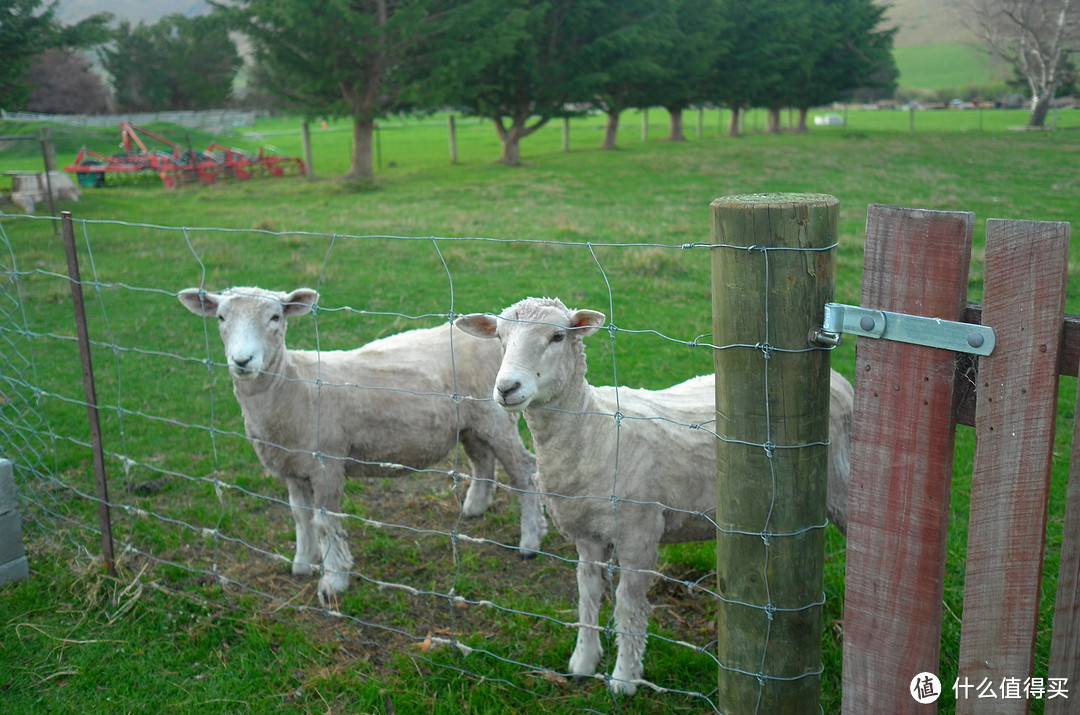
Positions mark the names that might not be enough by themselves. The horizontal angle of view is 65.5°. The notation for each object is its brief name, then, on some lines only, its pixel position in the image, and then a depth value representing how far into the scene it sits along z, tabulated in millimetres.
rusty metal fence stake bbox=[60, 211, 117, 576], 4270
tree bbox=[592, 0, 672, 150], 30266
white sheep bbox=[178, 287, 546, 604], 4480
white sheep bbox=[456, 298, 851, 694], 3373
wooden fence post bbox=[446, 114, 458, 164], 32031
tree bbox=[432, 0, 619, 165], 28359
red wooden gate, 2027
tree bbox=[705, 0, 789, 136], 41000
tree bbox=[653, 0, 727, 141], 34656
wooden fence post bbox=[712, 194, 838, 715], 2322
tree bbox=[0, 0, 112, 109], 19188
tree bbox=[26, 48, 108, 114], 61719
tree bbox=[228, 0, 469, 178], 23688
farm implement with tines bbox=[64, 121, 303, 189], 26266
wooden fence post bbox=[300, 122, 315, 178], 27378
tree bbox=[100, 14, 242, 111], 66750
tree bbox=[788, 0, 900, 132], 46281
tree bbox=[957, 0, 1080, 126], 30031
